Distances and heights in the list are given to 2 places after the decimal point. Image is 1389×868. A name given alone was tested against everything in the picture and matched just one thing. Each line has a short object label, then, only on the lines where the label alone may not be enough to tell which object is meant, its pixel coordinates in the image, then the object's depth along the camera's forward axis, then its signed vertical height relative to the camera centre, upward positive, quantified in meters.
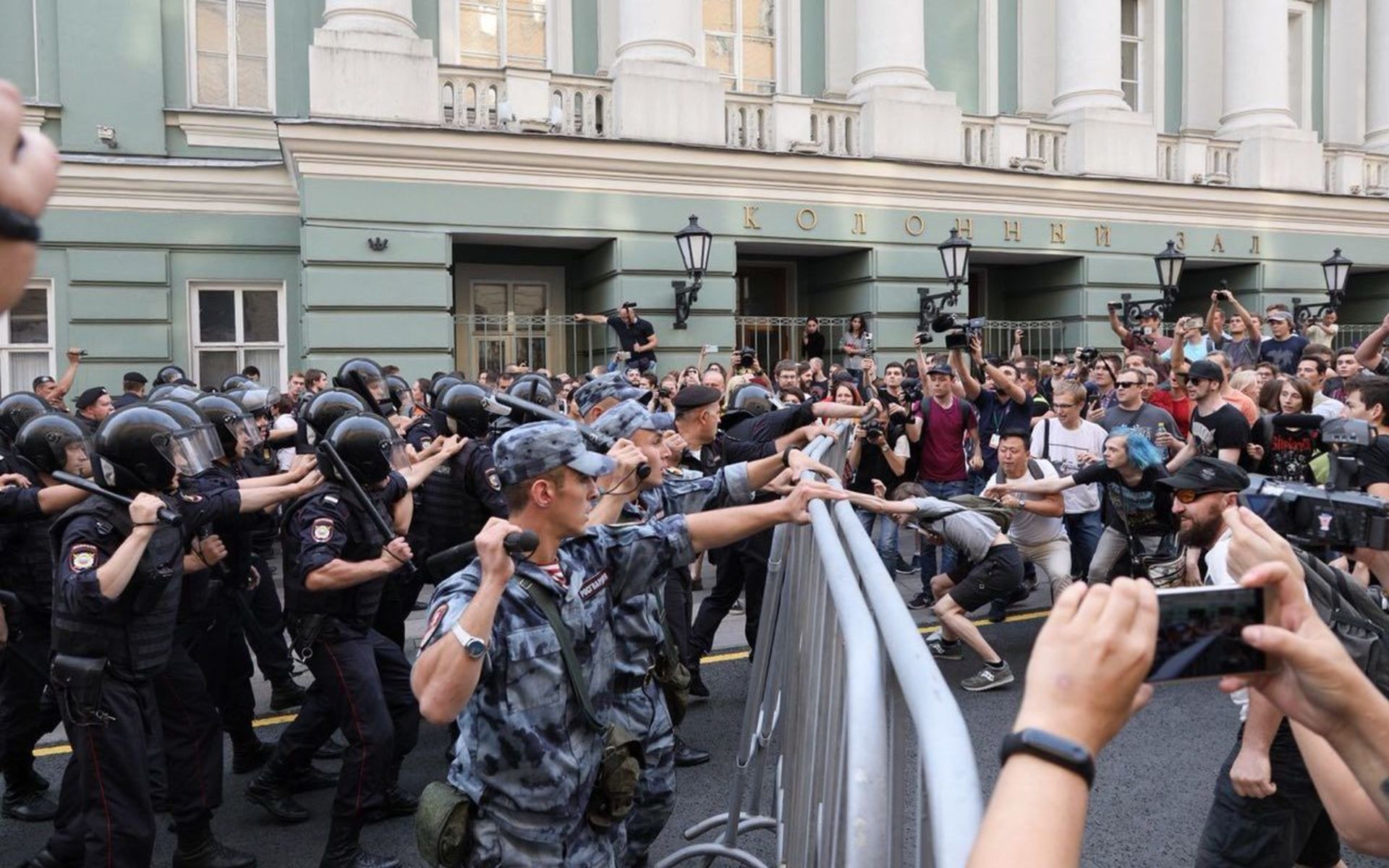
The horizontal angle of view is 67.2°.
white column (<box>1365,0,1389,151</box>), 22.70 +6.73
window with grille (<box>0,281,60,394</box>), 14.83 +0.80
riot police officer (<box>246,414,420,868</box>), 4.49 -1.14
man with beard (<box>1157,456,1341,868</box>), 3.30 -1.35
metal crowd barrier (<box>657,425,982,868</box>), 1.47 -0.63
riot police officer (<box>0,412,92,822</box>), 5.20 -1.20
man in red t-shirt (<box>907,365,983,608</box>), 9.80 -0.43
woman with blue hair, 7.30 -0.75
